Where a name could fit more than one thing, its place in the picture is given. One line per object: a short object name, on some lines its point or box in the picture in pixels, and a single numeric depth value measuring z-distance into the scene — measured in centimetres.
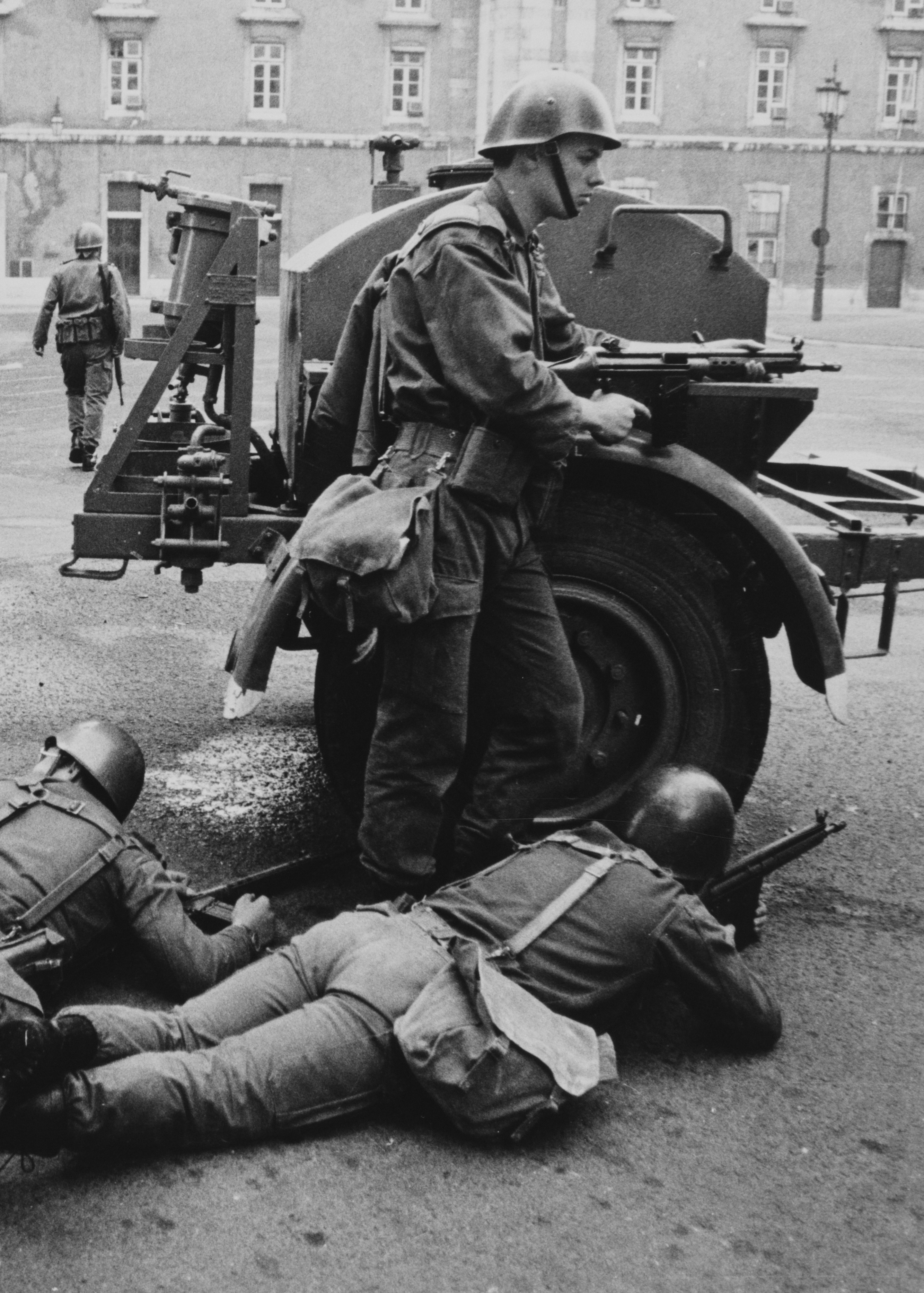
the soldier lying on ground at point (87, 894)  364
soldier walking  1322
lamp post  4006
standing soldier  376
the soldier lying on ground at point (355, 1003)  301
